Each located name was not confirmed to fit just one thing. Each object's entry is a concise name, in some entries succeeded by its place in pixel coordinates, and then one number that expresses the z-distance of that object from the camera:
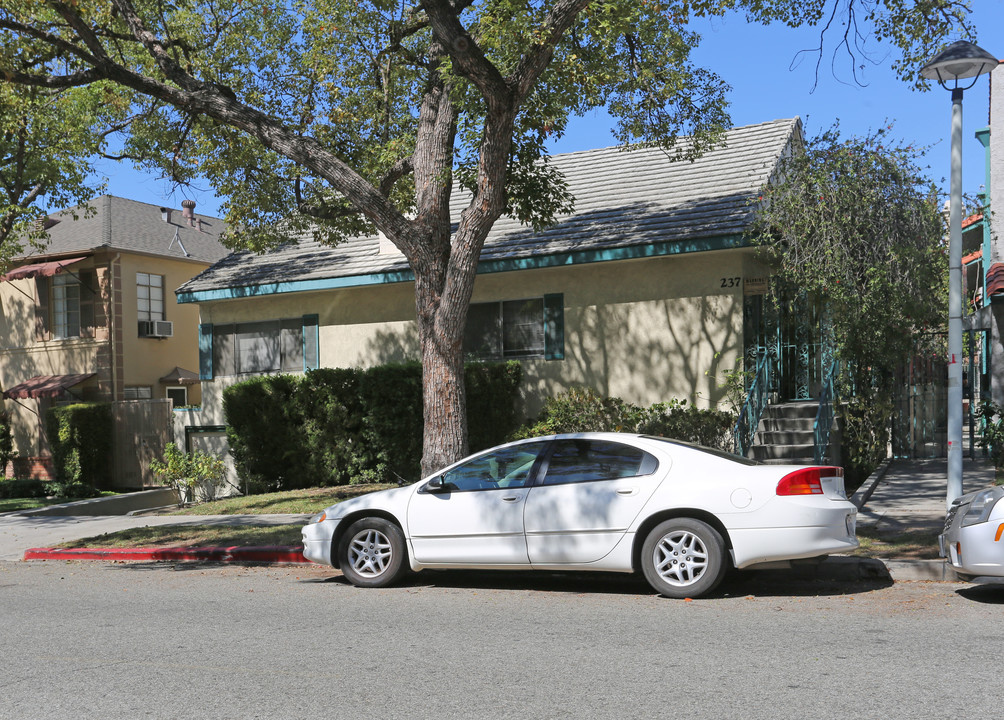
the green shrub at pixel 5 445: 27.08
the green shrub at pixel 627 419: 15.17
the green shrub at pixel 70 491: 20.64
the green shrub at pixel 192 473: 18.47
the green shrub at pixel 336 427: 17.31
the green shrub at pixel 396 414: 16.92
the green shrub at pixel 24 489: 20.97
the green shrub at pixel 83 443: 23.69
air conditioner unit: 26.75
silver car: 7.16
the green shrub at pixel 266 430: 17.86
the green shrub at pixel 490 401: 16.59
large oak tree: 11.44
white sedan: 7.79
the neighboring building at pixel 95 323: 26.06
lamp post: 9.10
